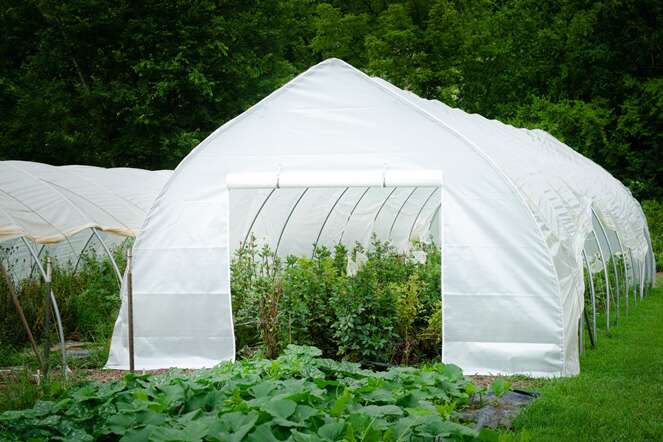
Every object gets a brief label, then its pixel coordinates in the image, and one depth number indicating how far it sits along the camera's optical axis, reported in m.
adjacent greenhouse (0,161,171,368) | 11.49
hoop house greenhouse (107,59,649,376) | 9.03
